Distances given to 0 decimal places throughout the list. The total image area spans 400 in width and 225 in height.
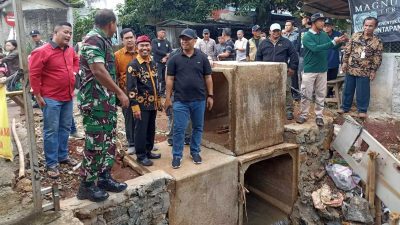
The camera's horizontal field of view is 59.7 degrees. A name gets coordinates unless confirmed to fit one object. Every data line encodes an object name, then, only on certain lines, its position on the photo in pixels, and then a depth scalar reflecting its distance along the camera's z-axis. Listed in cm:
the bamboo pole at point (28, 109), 281
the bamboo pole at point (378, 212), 565
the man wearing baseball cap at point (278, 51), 625
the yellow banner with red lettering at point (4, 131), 359
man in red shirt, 424
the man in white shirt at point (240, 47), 1016
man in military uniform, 323
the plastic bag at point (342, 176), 601
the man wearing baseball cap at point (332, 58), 766
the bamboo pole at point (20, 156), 420
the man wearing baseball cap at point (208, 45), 1036
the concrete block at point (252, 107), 520
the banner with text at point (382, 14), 705
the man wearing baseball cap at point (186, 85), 452
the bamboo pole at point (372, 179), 545
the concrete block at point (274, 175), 554
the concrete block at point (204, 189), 467
